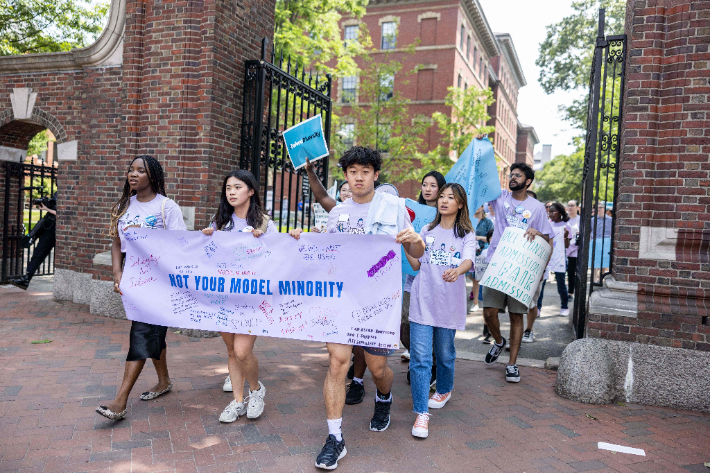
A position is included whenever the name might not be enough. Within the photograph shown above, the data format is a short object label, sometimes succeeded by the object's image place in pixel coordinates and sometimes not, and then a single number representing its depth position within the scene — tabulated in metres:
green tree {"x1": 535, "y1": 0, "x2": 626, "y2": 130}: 25.28
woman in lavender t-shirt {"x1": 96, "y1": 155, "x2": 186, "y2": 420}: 3.90
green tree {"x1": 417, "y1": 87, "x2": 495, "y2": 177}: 21.12
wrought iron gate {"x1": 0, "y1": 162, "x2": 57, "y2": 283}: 9.17
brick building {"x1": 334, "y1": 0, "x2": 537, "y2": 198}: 32.25
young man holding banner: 3.31
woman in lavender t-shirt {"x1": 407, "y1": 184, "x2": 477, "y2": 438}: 3.87
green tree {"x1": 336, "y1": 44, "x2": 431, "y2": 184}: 20.03
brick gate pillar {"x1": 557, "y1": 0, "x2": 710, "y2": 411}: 4.71
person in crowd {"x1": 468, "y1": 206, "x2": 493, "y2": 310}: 8.48
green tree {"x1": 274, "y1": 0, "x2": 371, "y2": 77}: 13.88
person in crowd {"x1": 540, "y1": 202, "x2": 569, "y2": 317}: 9.04
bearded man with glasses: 5.27
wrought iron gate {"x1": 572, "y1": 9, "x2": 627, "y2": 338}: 5.60
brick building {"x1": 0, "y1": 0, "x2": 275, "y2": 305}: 6.75
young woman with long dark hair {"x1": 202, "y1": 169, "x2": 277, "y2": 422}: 3.82
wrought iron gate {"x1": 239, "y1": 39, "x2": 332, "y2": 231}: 6.88
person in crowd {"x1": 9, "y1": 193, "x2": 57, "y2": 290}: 8.32
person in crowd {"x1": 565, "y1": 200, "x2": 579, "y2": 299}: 9.46
